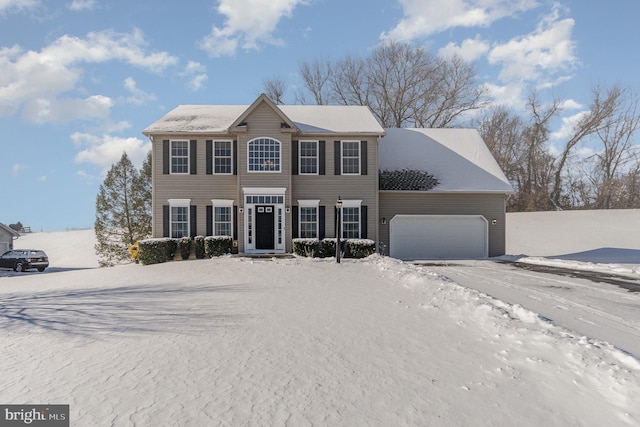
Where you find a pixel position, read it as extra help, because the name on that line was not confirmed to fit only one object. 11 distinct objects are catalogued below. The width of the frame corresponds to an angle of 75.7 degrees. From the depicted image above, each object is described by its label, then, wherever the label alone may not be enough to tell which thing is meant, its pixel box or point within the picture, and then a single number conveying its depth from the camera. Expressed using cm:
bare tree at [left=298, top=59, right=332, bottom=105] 3834
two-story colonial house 1805
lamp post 1555
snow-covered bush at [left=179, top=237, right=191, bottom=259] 1778
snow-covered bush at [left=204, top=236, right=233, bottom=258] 1742
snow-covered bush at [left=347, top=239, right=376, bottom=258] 1744
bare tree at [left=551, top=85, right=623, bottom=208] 3675
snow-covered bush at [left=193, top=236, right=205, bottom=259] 1781
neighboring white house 3425
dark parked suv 2623
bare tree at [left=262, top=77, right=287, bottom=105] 3769
